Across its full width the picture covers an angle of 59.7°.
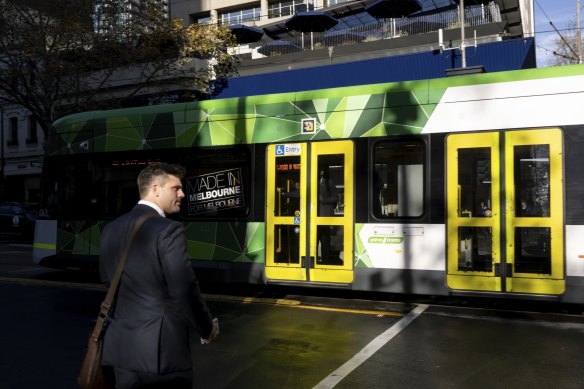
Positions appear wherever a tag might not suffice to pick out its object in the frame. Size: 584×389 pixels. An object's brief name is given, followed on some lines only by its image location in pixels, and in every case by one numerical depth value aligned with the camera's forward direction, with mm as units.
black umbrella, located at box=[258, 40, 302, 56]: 28969
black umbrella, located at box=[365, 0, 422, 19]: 27547
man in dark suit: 2500
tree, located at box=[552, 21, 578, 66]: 32834
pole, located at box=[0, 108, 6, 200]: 35875
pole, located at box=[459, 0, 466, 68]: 18844
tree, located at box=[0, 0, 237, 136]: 18594
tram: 6852
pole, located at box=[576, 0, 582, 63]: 23769
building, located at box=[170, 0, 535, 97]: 19562
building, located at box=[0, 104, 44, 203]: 36812
